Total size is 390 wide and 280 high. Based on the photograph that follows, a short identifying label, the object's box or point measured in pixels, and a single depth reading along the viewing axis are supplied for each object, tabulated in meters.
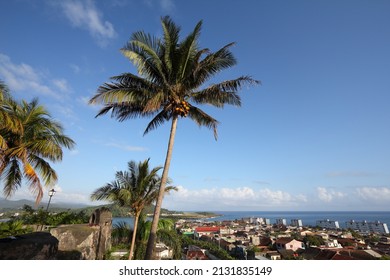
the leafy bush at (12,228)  11.25
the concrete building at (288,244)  51.66
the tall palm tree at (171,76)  8.17
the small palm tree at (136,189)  12.66
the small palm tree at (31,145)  7.96
